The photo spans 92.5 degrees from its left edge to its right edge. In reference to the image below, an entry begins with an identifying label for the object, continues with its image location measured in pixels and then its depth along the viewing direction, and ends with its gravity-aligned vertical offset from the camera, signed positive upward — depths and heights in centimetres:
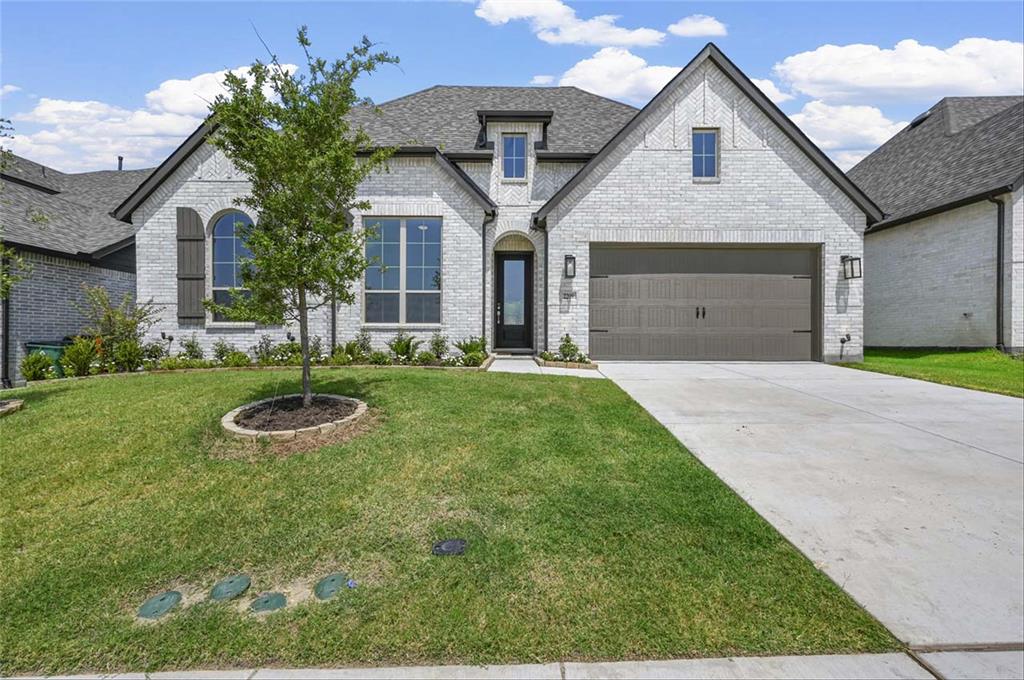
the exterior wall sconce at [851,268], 1168 +137
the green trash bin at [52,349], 1089 -57
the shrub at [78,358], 946 -68
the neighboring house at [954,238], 1272 +255
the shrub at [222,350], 1112 -60
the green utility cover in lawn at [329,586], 275 -151
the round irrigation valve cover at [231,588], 278 -154
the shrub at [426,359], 1055 -75
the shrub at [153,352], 1109 -64
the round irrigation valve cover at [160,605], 265 -156
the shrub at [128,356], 981 -65
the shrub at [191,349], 1124 -59
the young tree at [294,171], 530 +171
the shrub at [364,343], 1129 -44
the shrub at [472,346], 1086 -48
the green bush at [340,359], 1043 -75
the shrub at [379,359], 1053 -75
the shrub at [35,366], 938 -82
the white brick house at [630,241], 1148 +201
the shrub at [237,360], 1027 -77
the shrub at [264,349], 1083 -58
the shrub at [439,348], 1133 -55
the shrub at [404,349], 1097 -56
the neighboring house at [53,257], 1143 +173
